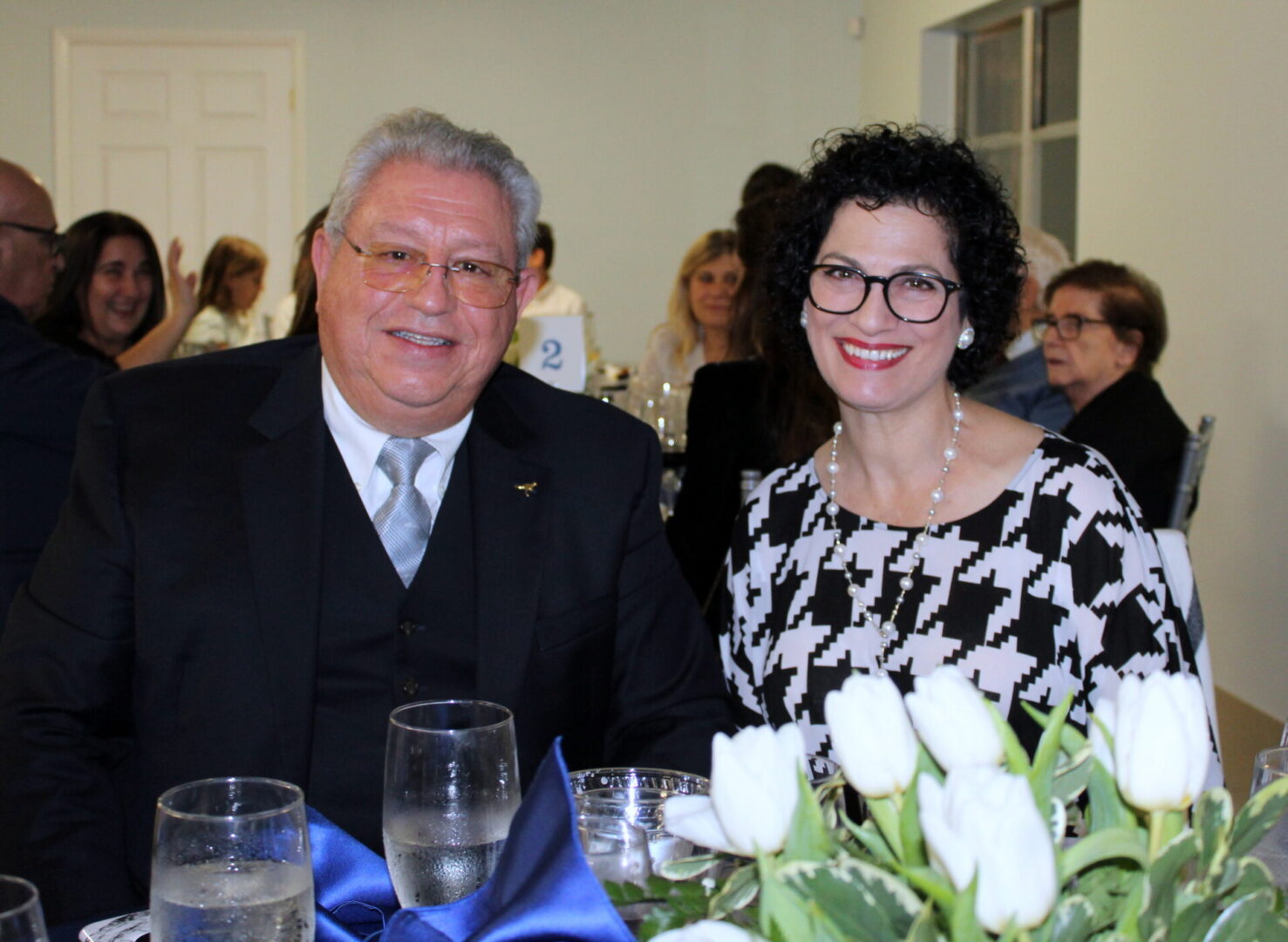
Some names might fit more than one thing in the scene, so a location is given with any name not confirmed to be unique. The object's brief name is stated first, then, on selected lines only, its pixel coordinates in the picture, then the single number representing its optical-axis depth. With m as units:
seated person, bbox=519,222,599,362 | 7.84
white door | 8.72
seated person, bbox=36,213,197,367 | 4.44
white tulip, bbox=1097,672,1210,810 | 0.59
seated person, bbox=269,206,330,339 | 3.23
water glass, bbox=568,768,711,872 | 0.87
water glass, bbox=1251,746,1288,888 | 0.90
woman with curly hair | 1.89
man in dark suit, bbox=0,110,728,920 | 1.57
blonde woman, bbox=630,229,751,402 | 6.13
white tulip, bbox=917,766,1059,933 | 0.53
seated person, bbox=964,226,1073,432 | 4.01
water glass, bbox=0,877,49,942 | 0.72
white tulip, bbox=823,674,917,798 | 0.63
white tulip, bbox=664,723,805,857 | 0.62
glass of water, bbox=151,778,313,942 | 0.78
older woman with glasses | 3.95
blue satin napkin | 0.76
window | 6.75
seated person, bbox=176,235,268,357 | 7.62
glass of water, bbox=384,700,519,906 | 0.91
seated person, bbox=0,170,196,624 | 2.84
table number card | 4.14
